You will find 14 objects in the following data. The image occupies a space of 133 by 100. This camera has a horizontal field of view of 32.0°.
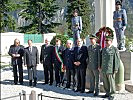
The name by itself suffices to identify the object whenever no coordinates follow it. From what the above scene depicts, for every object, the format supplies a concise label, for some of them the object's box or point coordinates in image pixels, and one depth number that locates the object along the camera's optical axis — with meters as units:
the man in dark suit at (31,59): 6.75
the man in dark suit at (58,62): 6.61
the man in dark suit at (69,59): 6.21
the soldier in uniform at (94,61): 5.76
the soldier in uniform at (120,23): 6.91
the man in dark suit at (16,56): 6.97
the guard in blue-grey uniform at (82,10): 28.48
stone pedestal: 7.11
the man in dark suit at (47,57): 6.75
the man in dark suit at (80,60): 5.98
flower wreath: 6.27
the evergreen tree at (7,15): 23.49
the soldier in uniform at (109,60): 5.45
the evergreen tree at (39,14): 26.58
